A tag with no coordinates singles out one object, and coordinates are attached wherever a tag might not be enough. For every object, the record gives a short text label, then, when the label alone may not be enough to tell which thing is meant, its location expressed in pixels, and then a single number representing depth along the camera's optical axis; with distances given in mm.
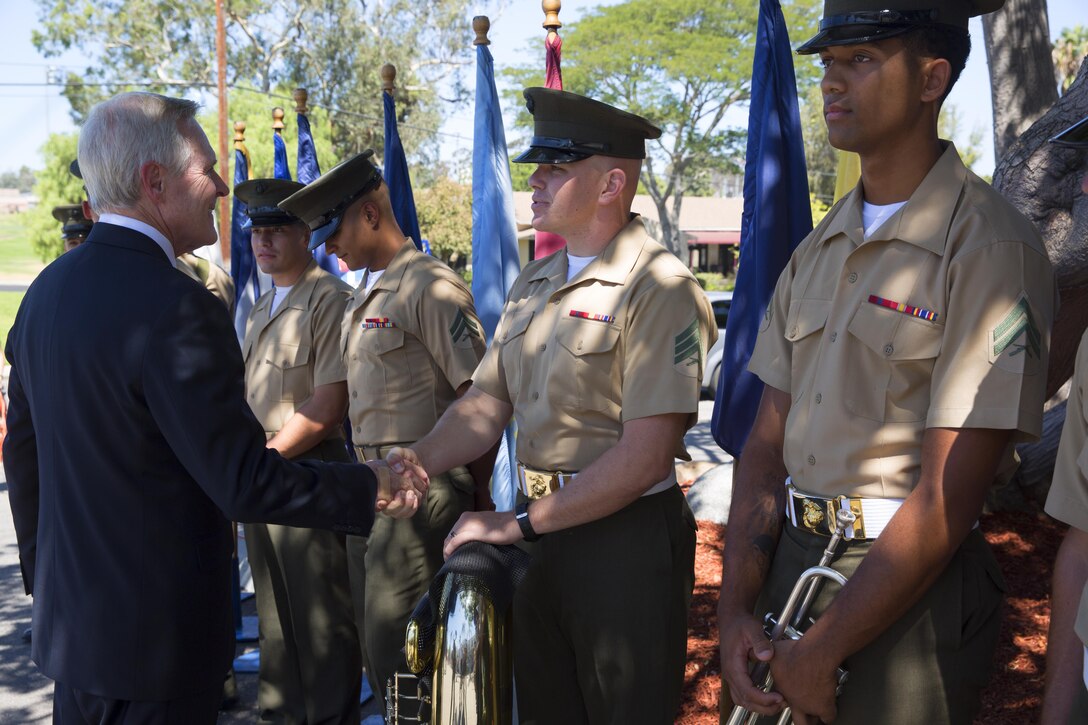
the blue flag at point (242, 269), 6340
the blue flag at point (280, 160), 6464
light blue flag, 4805
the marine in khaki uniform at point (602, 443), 2598
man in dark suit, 2227
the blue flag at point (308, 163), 6383
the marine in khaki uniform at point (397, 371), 3678
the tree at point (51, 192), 32219
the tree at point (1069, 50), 17983
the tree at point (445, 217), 36119
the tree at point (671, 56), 28250
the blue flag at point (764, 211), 3461
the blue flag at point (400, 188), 5523
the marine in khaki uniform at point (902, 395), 1859
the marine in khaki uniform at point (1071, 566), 1785
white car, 15156
